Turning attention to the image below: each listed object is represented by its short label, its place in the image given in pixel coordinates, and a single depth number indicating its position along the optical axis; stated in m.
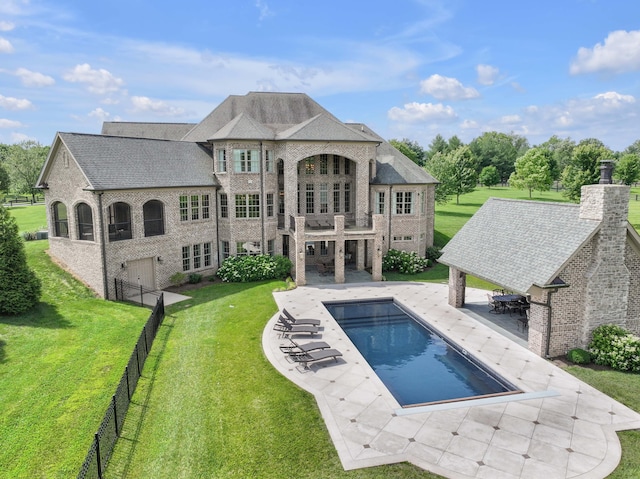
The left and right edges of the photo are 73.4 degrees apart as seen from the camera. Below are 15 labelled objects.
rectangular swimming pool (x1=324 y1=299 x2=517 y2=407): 14.49
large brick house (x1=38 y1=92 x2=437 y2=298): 24.61
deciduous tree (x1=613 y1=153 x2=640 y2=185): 70.56
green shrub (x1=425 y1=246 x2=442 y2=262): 34.31
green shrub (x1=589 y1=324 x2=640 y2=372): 15.17
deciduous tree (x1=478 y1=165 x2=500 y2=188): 90.88
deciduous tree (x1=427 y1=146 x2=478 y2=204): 58.81
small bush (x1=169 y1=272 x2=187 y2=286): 27.22
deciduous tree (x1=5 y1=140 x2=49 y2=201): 68.00
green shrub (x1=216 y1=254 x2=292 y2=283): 28.42
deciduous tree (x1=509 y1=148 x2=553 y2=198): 69.56
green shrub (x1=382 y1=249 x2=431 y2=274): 31.36
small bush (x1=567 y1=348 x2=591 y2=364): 15.77
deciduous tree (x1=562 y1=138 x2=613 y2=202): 52.62
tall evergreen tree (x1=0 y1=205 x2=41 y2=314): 19.55
